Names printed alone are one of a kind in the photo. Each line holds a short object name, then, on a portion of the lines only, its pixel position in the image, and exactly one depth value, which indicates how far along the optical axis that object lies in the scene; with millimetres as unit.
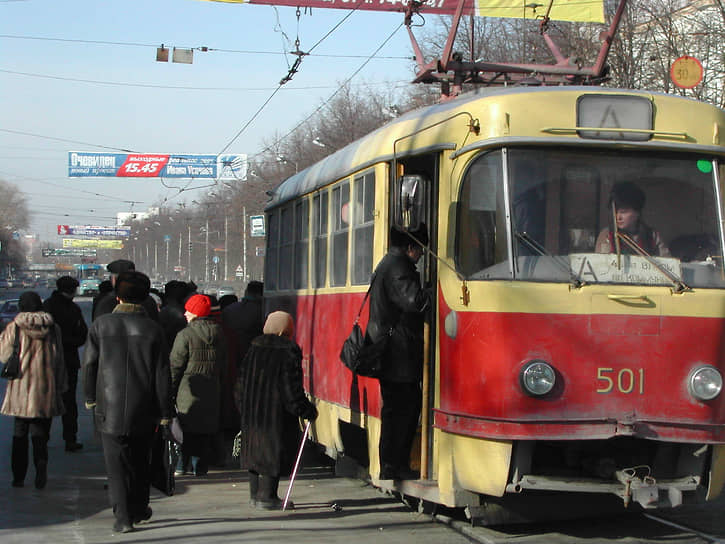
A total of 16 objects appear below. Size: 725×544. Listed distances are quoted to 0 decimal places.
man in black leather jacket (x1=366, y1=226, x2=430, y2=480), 7379
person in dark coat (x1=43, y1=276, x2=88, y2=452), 11539
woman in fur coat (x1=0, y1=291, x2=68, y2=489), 9062
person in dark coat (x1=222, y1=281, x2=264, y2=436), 11770
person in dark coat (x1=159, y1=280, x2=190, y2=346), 11086
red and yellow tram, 6555
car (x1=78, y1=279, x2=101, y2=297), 80938
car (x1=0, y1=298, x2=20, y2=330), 32750
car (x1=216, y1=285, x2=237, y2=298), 61634
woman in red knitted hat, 9531
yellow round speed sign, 18484
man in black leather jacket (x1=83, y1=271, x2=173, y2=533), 7340
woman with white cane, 8109
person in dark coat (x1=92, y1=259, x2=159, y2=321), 10203
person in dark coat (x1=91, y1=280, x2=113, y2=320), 11391
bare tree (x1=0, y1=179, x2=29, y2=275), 123875
